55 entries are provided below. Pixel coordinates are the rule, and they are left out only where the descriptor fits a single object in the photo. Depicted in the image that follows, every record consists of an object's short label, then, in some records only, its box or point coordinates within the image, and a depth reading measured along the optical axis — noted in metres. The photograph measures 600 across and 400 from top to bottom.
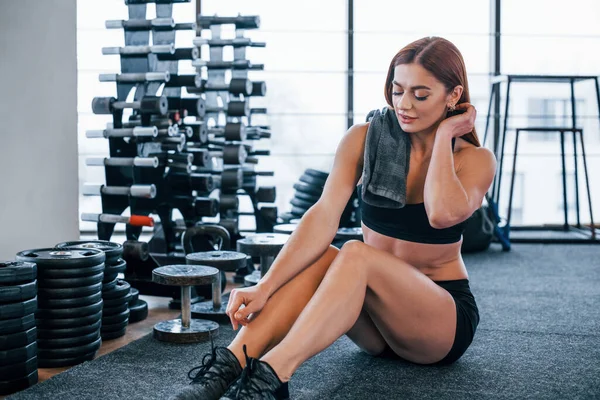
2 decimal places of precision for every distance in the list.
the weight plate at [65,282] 2.10
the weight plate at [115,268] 2.46
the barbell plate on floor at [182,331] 2.40
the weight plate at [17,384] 1.87
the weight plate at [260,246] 2.91
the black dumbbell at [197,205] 3.40
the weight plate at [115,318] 2.48
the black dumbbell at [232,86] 3.80
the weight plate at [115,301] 2.48
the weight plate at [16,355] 1.86
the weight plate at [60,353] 2.13
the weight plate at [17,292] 1.84
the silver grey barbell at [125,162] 3.07
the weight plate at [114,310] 2.48
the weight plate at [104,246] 2.46
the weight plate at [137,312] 2.77
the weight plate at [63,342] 2.13
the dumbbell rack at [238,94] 3.93
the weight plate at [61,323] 2.12
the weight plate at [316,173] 4.44
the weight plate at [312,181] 4.44
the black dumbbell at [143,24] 3.31
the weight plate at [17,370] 1.86
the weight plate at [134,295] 2.79
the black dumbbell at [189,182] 3.37
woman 1.63
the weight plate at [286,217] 4.46
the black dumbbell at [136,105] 3.08
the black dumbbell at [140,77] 3.21
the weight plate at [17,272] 1.86
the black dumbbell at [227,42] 4.02
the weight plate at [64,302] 2.11
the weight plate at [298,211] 4.46
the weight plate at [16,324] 1.85
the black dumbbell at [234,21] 3.99
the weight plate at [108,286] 2.47
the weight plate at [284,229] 3.48
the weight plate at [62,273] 2.09
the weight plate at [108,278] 2.46
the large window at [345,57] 5.26
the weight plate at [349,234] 3.39
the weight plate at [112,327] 2.48
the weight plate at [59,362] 2.13
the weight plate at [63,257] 2.09
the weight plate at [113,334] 2.49
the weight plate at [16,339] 1.85
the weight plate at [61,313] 2.11
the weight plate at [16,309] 1.84
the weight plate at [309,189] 4.43
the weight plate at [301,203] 4.45
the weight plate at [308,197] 4.44
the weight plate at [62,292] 2.10
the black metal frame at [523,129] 4.78
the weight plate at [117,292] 2.48
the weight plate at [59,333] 2.14
